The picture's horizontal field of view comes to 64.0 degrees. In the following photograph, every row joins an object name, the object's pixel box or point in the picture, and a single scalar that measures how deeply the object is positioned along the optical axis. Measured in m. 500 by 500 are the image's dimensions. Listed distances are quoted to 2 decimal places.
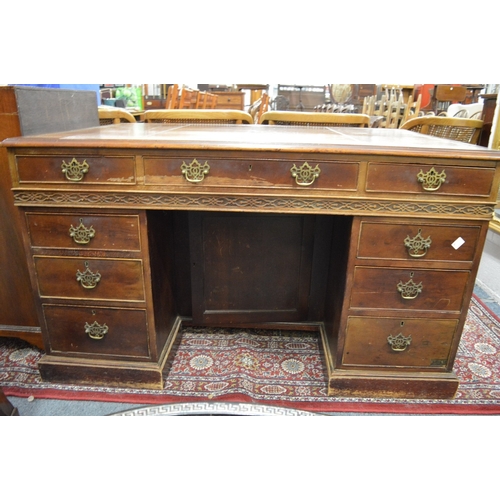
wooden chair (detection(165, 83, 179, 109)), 3.94
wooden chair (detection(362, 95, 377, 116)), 6.74
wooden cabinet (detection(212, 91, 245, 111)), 6.44
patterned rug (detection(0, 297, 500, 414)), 1.59
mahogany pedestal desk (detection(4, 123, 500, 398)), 1.33
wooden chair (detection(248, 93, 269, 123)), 3.98
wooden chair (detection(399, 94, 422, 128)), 5.04
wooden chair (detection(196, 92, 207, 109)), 4.82
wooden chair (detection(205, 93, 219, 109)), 5.44
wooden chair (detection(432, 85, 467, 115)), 6.21
